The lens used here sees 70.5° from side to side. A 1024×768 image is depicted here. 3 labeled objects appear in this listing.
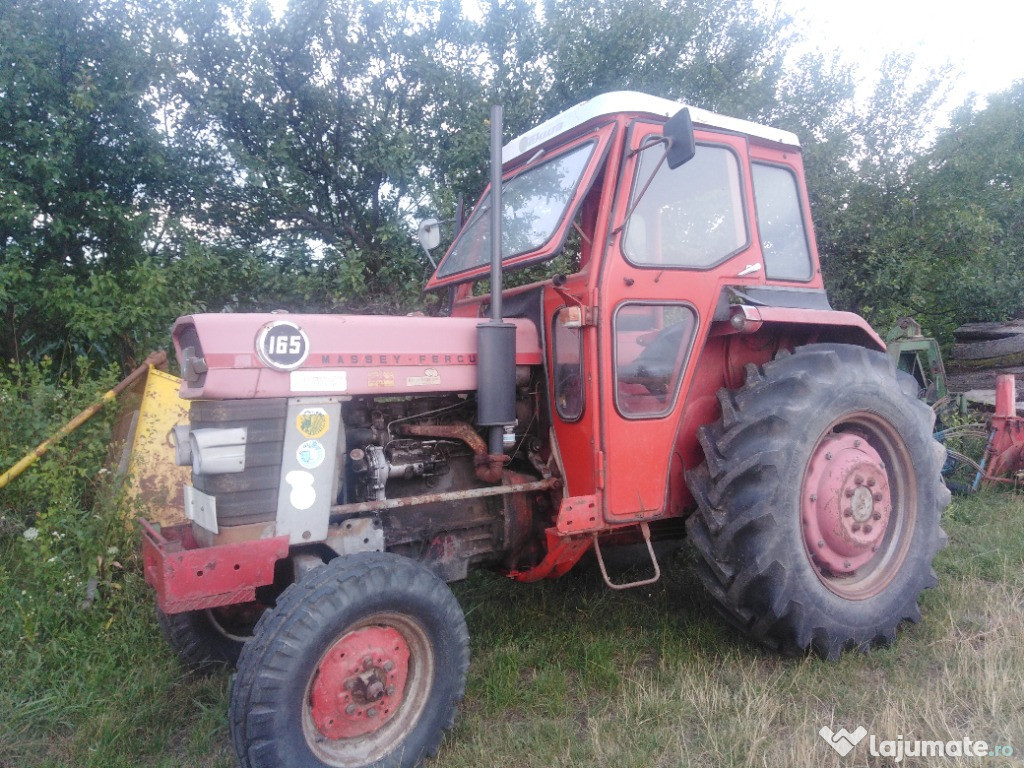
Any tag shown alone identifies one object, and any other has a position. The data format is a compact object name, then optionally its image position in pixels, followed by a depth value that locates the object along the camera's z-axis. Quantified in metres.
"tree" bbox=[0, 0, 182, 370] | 5.07
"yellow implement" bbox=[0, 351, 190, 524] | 3.79
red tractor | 2.37
